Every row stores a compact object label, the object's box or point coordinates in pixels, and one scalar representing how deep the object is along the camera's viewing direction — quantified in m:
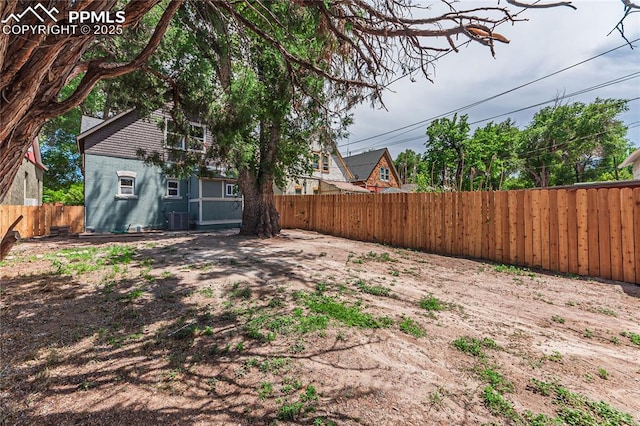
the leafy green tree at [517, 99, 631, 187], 21.42
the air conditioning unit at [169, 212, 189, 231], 14.22
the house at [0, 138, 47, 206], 11.98
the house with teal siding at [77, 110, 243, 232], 12.62
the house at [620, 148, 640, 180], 13.03
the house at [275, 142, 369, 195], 19.22
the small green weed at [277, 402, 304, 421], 1.69
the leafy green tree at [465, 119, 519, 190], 22.22
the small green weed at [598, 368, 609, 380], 2.16
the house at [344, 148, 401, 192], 26.34
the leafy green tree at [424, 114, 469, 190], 23.10
